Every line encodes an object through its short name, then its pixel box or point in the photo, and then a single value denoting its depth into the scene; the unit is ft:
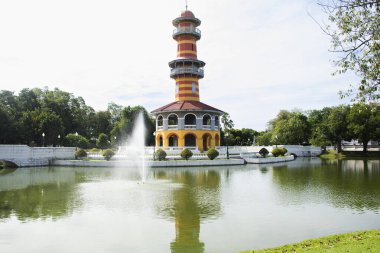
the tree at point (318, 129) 216.33
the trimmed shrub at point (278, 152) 161.53
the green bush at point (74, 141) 200.64
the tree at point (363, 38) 33.22
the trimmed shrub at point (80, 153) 146.82
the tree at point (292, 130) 225.15
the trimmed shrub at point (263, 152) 152.43
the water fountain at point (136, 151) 131.20
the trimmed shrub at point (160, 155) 132.98
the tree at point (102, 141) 215.72
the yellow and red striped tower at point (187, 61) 173.27
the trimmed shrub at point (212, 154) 132.98
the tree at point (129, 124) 216.13
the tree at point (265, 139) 248.73
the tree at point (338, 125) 210.79
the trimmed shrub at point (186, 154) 132.47
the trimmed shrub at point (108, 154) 138.31
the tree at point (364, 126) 199.41
